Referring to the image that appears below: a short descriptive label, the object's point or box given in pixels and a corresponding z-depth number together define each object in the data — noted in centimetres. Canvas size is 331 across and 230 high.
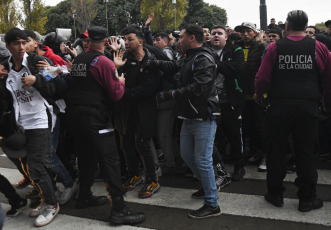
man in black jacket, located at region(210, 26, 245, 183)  465
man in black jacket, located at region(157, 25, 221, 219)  360
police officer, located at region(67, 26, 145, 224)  370
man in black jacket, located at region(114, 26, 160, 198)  445
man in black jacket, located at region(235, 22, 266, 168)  535
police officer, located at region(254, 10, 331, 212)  364
